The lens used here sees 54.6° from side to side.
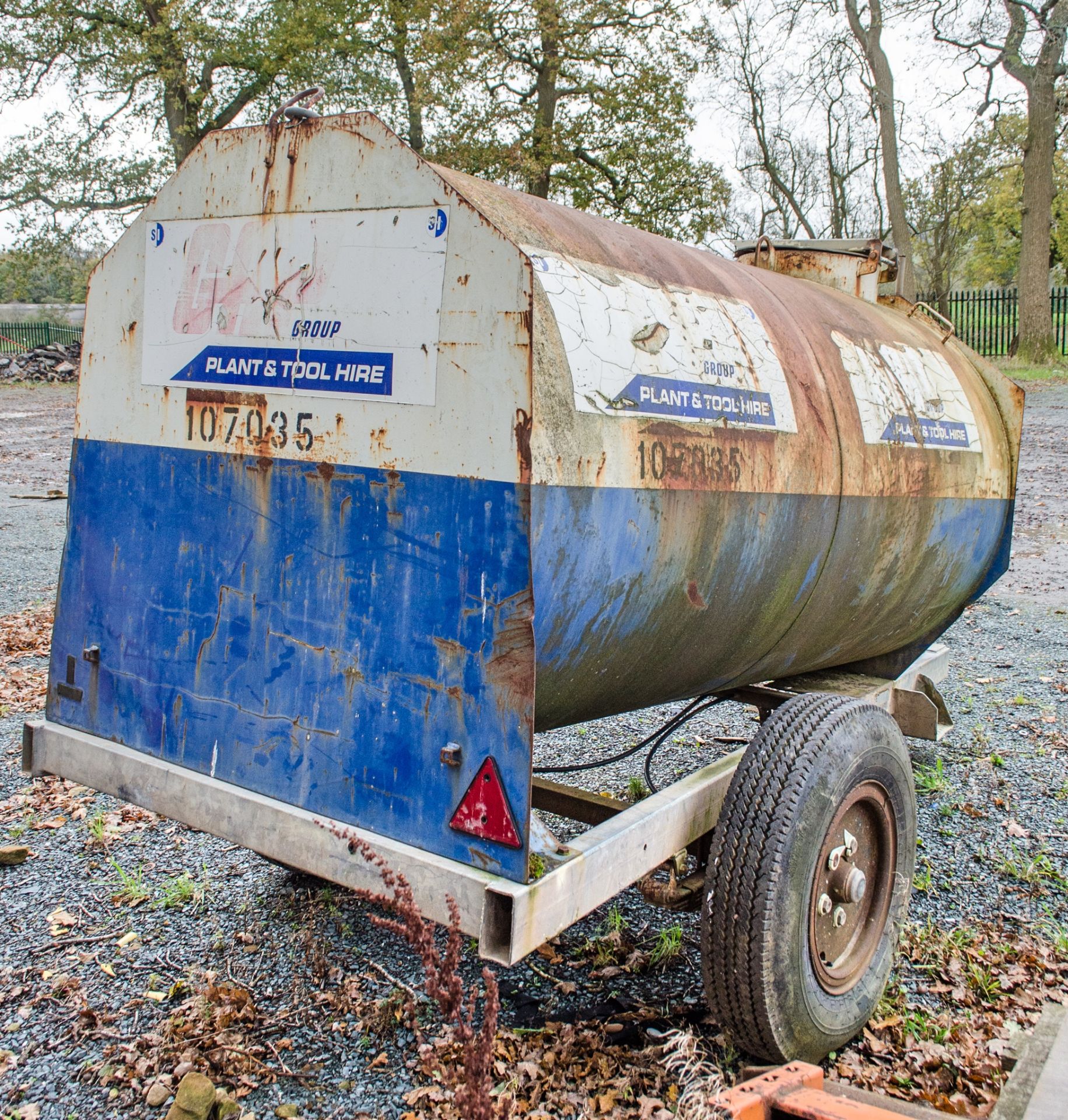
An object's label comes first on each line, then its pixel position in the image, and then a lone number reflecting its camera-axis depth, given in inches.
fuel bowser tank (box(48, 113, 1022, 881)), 86.7
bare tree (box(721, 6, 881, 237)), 1274.6
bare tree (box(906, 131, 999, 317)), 1301.7
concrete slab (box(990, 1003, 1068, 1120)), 94.1
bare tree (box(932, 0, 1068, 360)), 802.2
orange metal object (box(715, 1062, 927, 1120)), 85.4
